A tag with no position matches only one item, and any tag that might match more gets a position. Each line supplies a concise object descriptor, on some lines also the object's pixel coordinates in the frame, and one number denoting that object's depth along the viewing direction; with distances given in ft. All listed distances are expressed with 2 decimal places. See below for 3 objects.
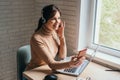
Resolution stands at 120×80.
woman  5.00
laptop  5.02
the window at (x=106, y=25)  6.12
